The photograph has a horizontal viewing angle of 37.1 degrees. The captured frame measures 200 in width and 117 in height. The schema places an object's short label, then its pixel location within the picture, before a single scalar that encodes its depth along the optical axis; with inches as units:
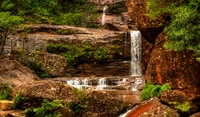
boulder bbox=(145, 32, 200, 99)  502.0
